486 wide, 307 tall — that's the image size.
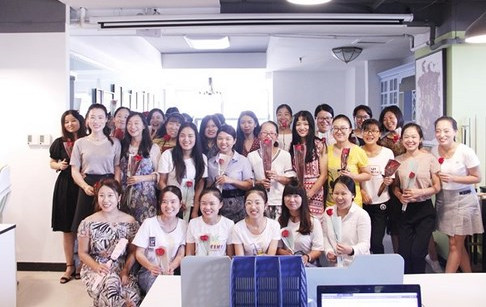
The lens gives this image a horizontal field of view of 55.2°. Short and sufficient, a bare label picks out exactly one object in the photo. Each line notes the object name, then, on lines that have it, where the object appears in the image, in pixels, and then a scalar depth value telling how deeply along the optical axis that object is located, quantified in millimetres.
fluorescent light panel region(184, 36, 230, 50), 6081
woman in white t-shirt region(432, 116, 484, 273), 3355
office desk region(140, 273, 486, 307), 1779
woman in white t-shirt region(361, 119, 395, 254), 3371
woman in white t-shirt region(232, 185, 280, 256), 2783
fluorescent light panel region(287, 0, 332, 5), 2301
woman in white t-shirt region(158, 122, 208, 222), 3316
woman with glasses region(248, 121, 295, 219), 3309
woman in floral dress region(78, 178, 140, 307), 2895
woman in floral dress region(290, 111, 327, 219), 3348
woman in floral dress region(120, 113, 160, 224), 3363
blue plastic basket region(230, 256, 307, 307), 1223
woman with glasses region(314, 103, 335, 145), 3781
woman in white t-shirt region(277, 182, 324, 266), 2852
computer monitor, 1252
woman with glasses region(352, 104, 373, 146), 4121
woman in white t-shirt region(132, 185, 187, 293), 2859
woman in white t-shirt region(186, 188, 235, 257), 2820
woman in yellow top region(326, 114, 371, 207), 3275
